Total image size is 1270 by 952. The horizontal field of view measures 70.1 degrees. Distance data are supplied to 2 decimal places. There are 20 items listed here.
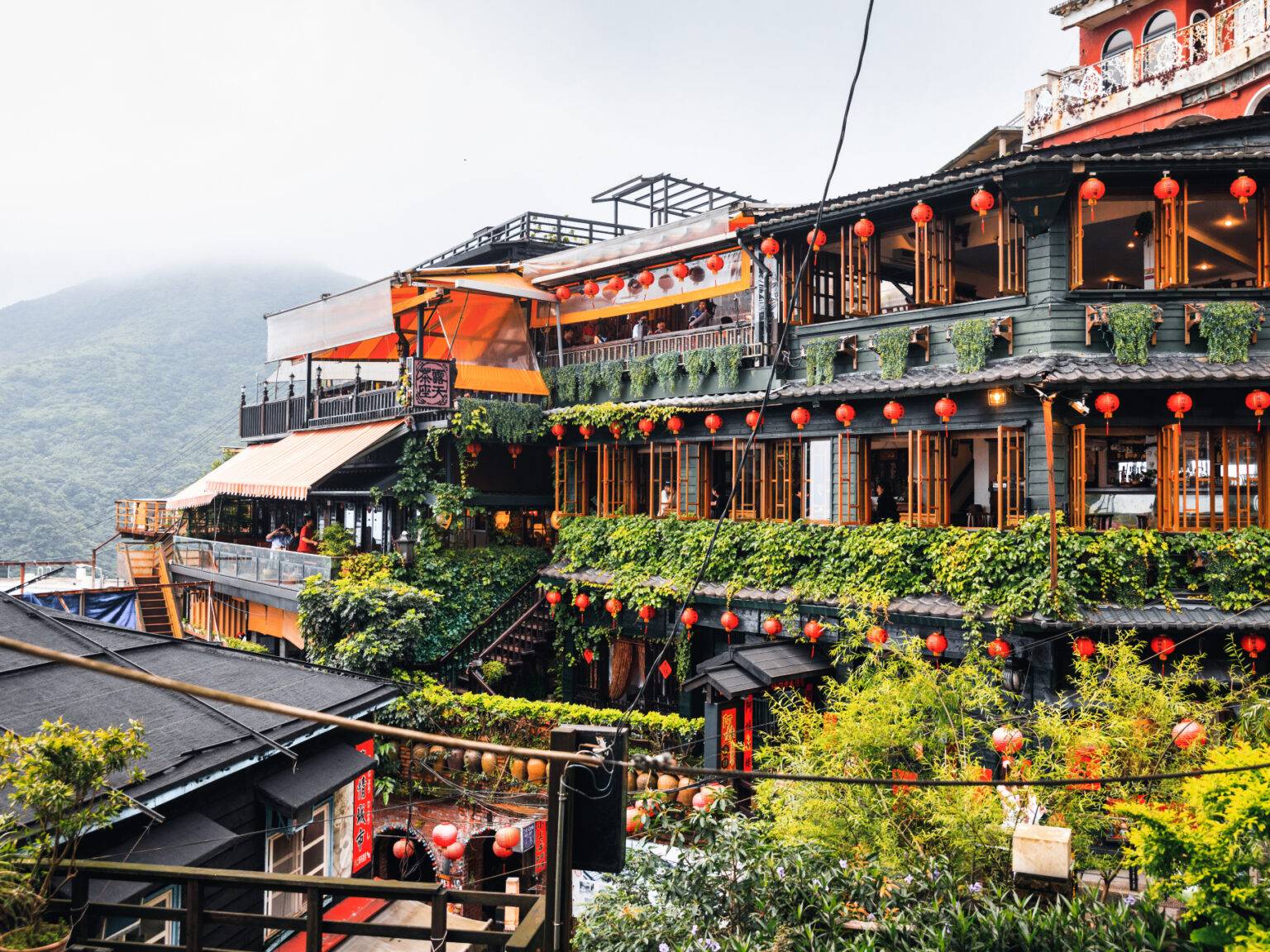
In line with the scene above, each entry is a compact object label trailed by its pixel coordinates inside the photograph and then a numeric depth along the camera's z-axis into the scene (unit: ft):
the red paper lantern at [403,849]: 50.42
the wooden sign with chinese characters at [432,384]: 69.21
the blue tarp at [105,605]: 78.38
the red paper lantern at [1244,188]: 46.14
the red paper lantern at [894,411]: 52.24
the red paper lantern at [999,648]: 45.32
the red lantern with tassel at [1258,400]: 45.85
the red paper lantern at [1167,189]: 46.57
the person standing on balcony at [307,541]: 81.10
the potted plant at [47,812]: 19.12
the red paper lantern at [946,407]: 49.88
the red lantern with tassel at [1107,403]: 46.26
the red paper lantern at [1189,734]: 30.04
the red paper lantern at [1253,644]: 44.65
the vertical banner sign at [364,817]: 40.06
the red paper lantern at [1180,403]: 46.62
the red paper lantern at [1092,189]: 46.14
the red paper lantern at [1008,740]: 35.37
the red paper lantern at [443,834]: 44.06
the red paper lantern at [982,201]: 49.37
